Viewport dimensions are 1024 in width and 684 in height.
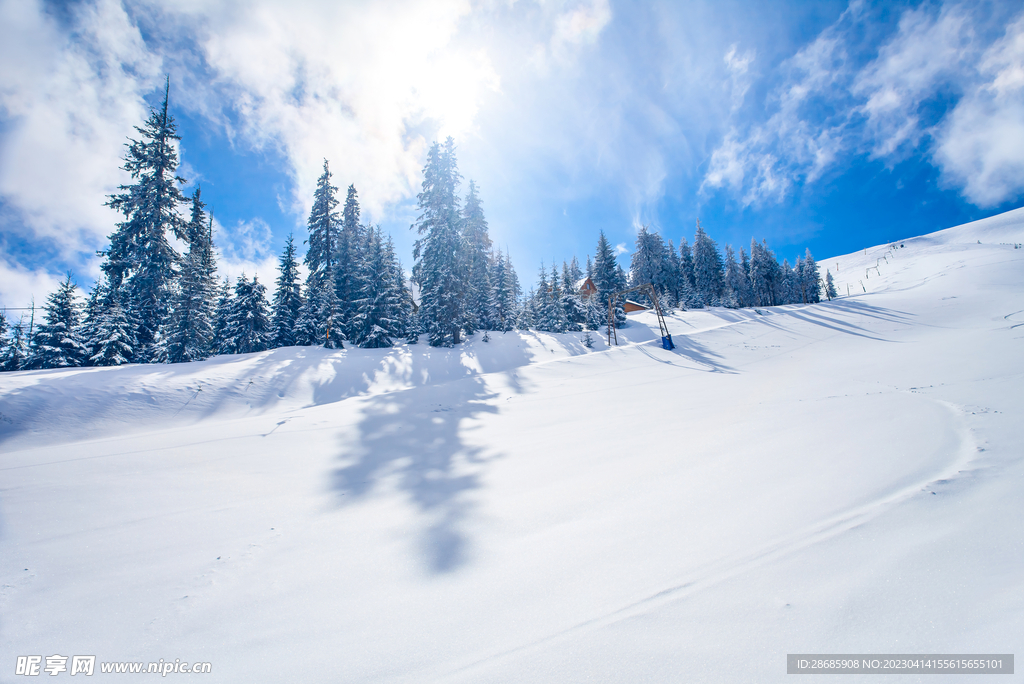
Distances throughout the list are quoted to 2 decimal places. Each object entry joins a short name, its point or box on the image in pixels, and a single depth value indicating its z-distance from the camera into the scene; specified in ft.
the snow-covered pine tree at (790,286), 176.39
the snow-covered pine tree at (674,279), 136.67
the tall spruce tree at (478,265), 68.64
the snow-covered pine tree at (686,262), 154.75
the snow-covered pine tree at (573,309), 83.97
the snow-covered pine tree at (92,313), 55.11
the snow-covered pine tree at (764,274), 160.15
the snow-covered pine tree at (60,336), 55.21
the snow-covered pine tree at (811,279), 184.14
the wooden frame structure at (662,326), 51.13
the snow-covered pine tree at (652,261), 134.10
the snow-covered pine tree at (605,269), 115.85
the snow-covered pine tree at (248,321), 68.95
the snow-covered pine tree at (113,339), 48.98
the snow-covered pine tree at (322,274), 67.41
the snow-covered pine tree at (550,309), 80.74
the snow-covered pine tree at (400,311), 68.69
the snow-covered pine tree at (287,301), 71.51
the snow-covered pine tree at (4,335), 66.95
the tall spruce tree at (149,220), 44.96
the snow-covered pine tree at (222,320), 71.51
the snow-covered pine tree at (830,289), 210.67
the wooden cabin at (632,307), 124.01
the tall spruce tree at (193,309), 51.11
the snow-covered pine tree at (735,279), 159.02
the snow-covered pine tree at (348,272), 70.69
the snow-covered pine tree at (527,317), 91.50
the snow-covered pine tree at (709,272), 145.48
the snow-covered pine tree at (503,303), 88.74
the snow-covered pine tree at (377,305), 63.36
